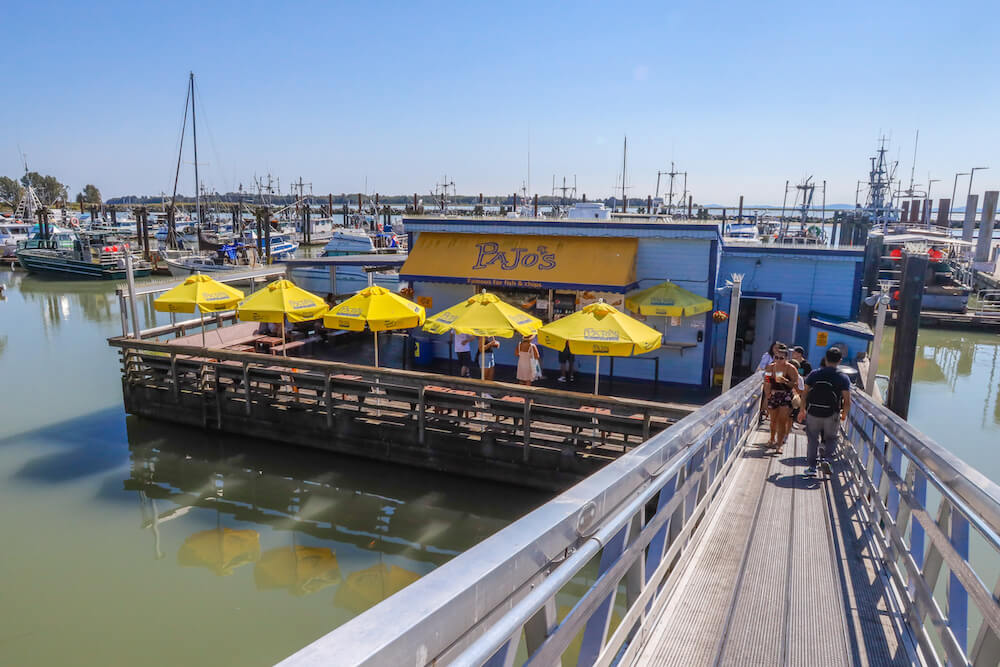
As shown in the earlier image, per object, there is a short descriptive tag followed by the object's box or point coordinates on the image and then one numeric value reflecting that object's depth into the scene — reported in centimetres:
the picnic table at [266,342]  1546
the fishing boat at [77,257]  4112
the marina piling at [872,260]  2686
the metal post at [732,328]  1033
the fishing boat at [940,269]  3038
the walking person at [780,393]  790
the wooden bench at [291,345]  1529
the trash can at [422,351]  1519
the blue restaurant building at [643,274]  1385
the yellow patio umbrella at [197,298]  1309
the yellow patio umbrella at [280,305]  1254
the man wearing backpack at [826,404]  700
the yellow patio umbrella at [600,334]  1001
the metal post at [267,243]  4697
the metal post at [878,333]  1151
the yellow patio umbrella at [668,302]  1297
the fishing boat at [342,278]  2081
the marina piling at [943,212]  7152
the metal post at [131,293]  1386
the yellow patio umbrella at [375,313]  1177
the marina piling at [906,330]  1159
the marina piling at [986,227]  4131
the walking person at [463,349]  1320
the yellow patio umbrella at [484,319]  1105
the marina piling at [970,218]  5138
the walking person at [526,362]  1188
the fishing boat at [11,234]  4978
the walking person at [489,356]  1284
